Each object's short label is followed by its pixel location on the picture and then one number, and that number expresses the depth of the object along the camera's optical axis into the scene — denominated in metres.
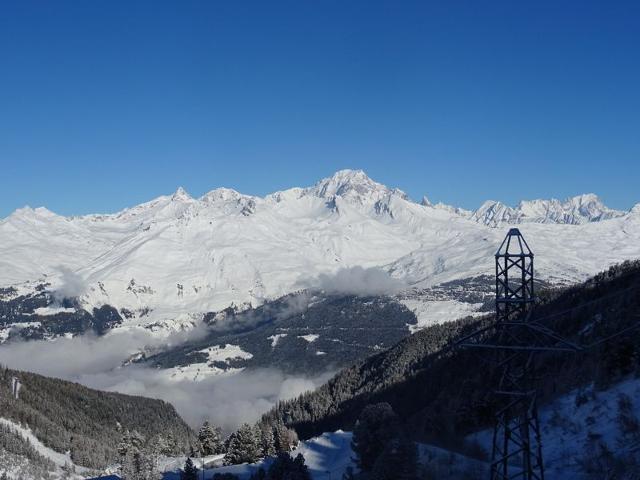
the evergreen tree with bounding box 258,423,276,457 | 99.51
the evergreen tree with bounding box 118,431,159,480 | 96.31
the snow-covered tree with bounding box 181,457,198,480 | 75.25
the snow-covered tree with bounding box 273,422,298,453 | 98.03
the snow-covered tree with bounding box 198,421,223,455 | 121.94
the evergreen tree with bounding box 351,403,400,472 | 63.44
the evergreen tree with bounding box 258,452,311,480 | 65.50
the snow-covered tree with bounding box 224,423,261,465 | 95.14
